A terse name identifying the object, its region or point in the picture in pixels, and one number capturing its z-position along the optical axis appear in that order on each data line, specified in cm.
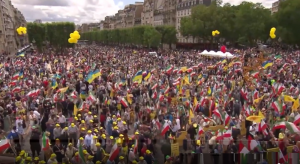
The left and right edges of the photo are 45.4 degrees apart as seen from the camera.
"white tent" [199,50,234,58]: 3441
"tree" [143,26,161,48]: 7382
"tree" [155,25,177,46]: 7956
